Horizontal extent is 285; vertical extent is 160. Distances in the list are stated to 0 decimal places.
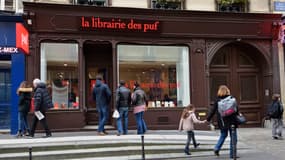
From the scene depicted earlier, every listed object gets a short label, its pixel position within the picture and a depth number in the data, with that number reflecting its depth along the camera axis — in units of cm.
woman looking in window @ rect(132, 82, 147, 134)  1149
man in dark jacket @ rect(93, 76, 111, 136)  1131
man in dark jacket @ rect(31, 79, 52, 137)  1108
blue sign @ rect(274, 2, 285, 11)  1507
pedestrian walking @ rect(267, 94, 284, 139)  1209
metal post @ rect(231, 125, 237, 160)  886
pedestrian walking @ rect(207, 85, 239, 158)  897
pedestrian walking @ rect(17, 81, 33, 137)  1134
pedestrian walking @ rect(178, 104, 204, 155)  975
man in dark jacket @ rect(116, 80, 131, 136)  1136
